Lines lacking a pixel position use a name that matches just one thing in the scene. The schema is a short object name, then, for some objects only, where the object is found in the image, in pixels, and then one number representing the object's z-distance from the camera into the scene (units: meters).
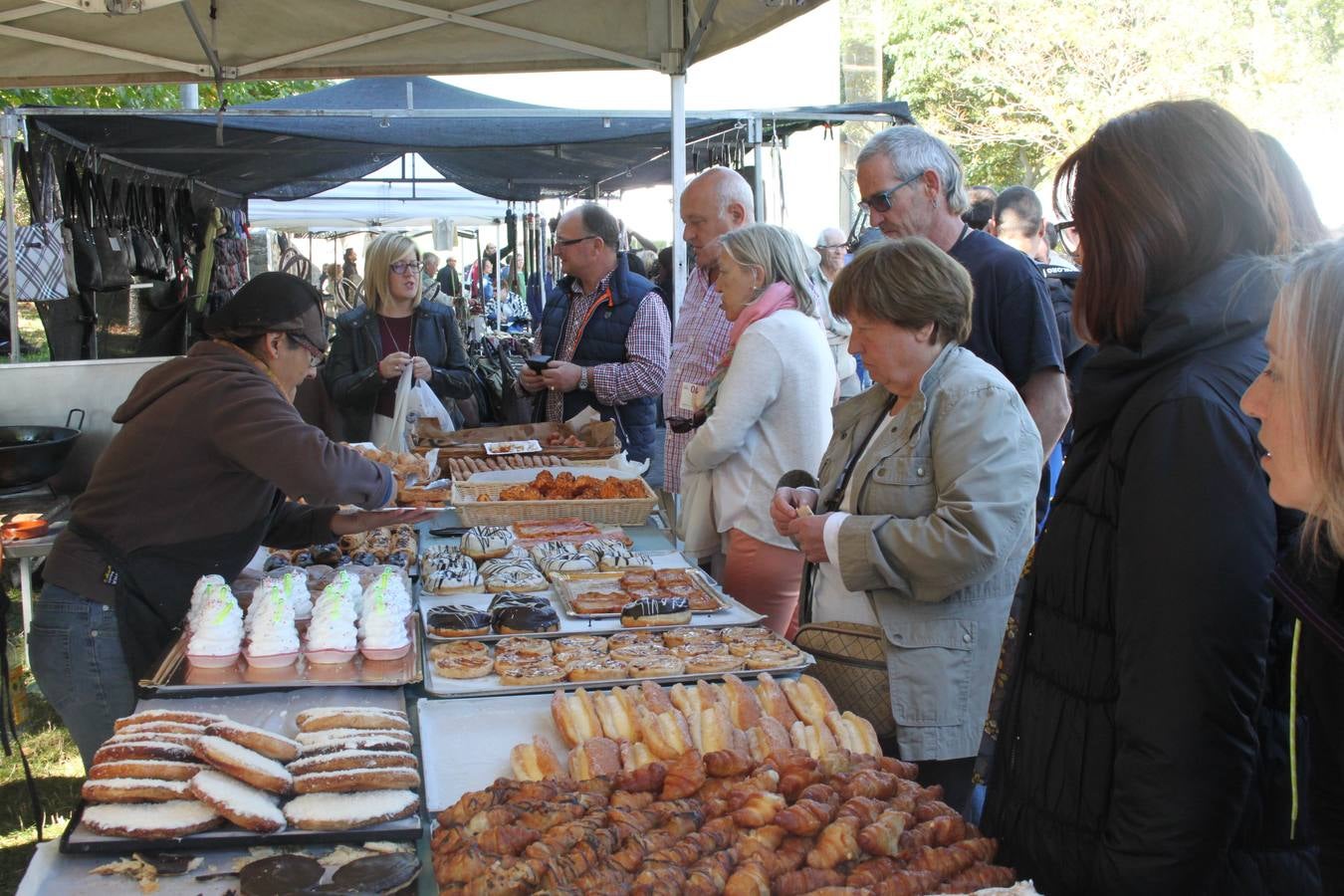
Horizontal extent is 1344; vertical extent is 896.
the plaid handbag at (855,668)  2.45
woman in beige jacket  2.37
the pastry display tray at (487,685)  2.38
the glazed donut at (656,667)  2.46
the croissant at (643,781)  1.76
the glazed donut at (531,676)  2.41
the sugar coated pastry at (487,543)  3.55
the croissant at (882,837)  1.55
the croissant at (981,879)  1.51
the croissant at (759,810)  1.60
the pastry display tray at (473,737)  1.99
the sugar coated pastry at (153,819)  1.68
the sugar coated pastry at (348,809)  1.74
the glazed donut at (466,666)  2.45
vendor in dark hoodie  2.68
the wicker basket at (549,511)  4.17
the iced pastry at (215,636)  2.43
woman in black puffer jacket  1.45
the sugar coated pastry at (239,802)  1.71
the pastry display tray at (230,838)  1.66
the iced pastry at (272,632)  2.45
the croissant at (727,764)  1.79
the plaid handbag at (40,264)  6.65
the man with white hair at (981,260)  3.24
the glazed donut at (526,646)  2.59
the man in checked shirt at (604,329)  5.27
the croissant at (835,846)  1.52
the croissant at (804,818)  1.58
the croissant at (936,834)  1.59
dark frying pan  4.32
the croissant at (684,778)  1.75
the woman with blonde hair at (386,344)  5.36
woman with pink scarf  3.46
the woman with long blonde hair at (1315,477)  1.20
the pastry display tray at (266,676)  2.33
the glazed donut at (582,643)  2.64
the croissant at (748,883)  1.42
